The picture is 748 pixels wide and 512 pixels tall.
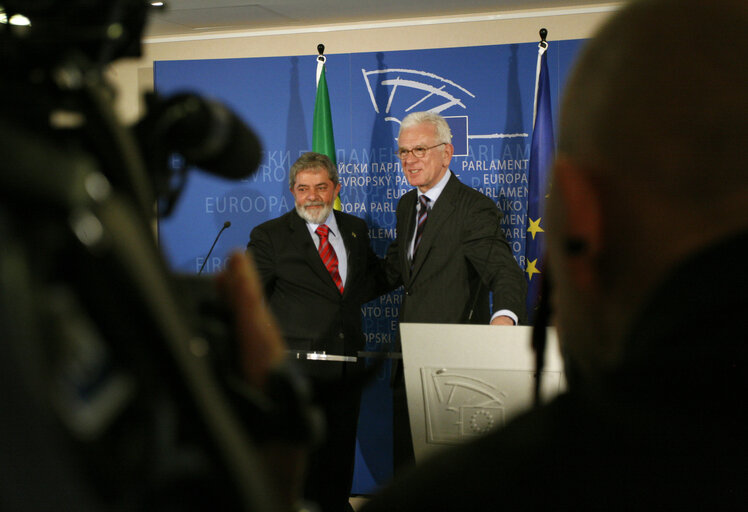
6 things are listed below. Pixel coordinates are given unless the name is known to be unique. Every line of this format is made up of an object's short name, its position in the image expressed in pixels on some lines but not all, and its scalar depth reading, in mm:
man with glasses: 3809
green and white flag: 5043
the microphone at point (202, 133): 441
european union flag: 4656
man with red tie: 3934
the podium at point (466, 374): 2445
